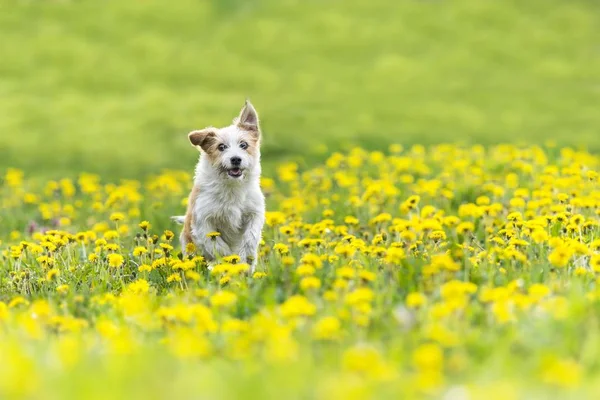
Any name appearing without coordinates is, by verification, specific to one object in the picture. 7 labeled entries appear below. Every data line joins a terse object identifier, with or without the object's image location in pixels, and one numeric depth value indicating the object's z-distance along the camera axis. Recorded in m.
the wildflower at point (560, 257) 8.97
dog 13.53
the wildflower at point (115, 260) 11.52
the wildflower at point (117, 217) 13.53
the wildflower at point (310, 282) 8.43
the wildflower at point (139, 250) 11.89
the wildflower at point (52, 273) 10.95
